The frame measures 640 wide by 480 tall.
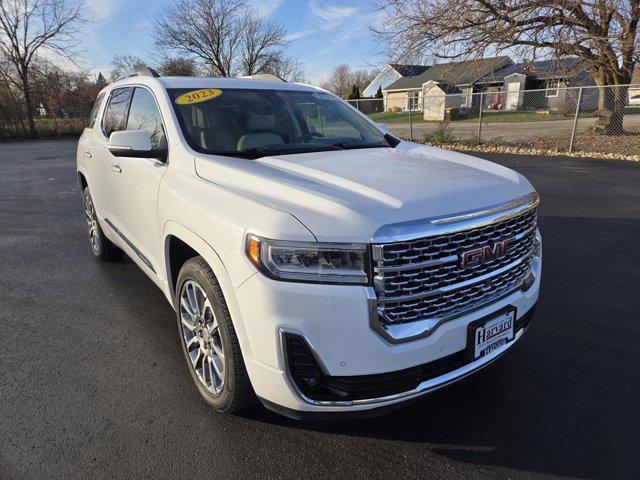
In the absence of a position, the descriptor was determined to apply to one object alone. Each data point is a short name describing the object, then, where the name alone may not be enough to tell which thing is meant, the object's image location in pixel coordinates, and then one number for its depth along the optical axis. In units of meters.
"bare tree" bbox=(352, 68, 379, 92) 83.81
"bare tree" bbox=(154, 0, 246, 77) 42.22
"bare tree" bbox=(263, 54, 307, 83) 45.41
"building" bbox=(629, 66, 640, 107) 22.35
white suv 1.91
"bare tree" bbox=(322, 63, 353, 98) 89.31
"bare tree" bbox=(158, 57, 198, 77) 42.03
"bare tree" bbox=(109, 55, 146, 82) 52.55
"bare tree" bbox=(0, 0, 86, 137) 34.78
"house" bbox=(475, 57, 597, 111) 15.56
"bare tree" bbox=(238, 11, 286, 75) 44.44
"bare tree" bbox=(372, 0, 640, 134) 13.98
